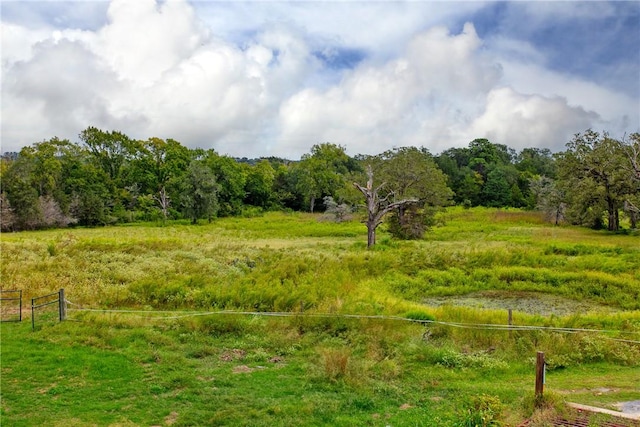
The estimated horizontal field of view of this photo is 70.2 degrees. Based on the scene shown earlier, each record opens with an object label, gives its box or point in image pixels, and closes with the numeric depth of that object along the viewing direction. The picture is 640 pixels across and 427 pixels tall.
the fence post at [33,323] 11.95
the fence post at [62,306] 12.58
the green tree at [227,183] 61.50
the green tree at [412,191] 34.38
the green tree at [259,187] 68.62
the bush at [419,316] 12.66
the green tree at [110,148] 60.59
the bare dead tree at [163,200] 56.41
